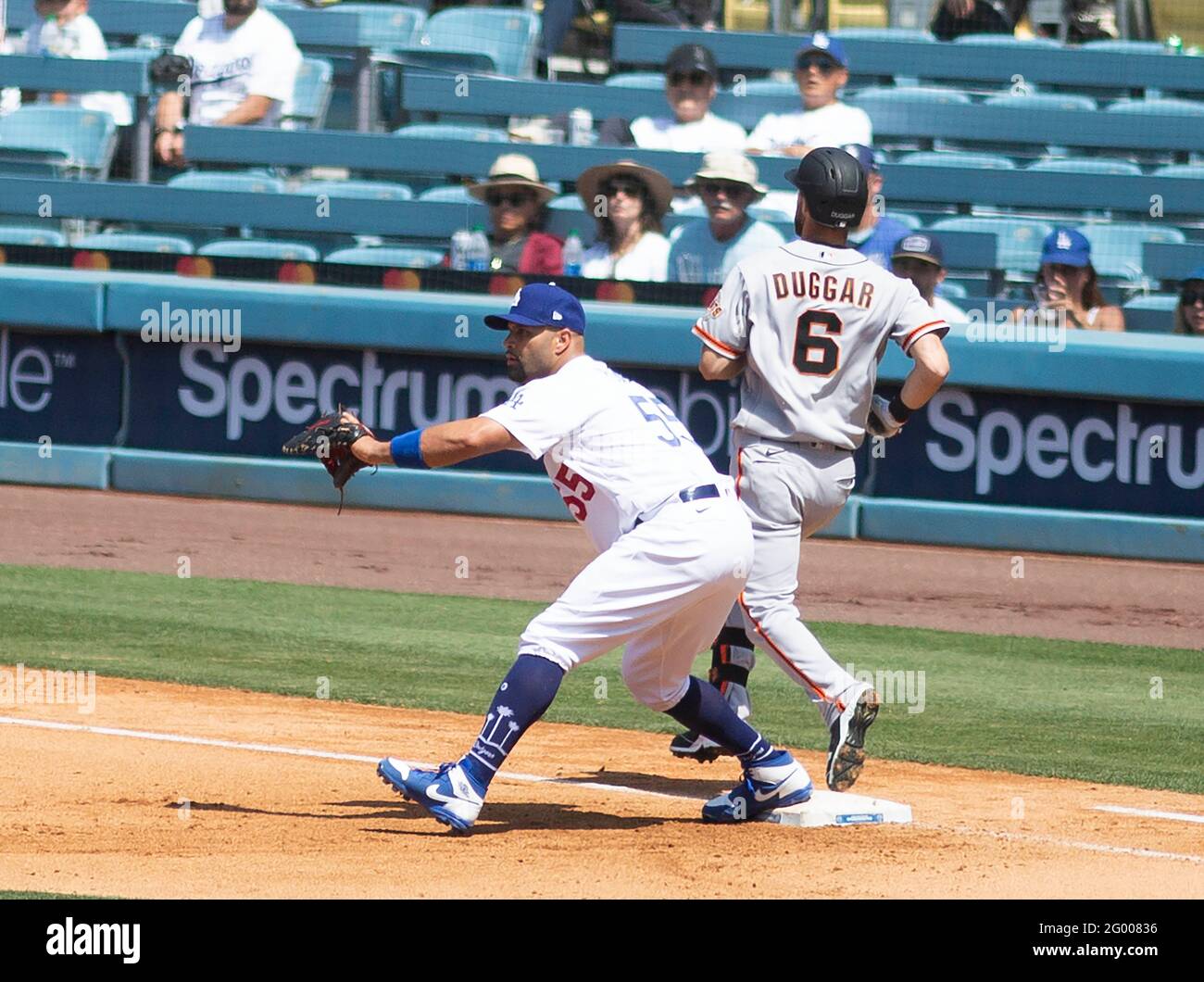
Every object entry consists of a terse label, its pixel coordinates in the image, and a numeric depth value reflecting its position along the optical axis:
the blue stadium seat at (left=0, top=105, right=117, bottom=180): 13.22
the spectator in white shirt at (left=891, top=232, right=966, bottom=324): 9.73
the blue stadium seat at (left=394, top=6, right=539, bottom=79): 14.60
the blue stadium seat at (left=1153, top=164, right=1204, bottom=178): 12.07
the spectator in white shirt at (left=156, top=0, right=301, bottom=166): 13.18
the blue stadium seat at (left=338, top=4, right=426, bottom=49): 14.94
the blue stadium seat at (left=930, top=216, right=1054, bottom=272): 11.45
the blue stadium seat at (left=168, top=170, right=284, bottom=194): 12.85
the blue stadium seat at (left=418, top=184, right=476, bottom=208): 12.38
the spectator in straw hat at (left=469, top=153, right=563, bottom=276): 11.30
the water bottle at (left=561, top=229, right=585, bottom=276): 11.51
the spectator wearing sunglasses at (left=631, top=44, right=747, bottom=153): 12.13
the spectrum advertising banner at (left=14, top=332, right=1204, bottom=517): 10.47
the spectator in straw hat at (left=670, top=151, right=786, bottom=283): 10.49
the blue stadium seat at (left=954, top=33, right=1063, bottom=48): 13.66
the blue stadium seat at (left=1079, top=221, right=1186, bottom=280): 11.43
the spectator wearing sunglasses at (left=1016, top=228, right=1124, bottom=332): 10.27
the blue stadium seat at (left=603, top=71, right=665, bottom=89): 13.81
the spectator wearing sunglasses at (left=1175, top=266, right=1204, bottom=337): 10.45
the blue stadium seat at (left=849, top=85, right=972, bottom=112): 12.98
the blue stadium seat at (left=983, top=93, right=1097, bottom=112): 12.95
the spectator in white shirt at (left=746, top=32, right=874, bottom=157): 11.76
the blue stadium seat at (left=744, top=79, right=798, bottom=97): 12.80
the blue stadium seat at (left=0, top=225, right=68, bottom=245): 12.98
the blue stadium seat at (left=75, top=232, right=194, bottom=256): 12.52
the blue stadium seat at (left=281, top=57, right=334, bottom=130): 13.70
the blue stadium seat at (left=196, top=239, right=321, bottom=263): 12.39
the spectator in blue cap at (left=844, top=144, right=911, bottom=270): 9.86
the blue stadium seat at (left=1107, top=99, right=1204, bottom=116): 12.77
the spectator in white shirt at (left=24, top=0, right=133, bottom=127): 14.14
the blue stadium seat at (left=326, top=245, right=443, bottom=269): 12.13
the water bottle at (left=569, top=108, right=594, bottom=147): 12.95
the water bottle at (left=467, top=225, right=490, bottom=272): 11.73
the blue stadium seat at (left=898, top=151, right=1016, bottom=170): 12.53
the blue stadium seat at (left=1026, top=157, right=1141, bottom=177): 12.30
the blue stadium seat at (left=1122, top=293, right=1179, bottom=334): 10.87
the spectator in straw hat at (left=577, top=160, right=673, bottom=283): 11.23
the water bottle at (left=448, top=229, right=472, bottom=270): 11.78
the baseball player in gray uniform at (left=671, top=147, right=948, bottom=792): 5.72
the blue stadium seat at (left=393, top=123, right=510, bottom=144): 12.95
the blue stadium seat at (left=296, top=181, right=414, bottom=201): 12.58
